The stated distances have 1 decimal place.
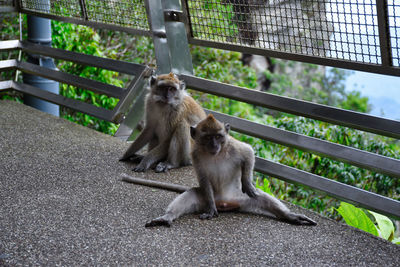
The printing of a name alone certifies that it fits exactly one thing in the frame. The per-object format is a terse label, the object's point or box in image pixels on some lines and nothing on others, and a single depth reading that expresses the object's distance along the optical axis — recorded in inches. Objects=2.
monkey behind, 194.5
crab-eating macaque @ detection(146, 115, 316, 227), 149.6
